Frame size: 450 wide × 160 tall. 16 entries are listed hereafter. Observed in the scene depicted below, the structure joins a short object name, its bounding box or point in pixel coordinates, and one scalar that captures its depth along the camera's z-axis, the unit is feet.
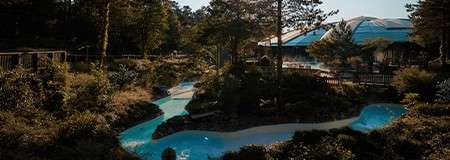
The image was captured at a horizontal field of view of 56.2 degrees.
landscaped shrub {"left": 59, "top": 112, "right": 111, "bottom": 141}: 46.62
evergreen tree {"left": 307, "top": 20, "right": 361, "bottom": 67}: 158.33
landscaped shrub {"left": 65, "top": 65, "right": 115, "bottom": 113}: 63.72
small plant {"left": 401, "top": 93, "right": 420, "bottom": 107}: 67.27
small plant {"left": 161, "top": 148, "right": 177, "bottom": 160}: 46.26
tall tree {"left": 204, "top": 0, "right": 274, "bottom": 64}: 107.51
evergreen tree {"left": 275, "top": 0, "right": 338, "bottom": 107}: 73.20
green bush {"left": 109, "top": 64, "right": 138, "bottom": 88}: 91.05
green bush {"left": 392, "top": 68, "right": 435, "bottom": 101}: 84.84
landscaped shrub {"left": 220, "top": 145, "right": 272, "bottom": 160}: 41.85
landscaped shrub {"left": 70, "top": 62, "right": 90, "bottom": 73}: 96.48
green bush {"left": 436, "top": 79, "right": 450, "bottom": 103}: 73.28
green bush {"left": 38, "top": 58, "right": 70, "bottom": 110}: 60.03
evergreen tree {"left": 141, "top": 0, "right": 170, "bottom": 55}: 153.58
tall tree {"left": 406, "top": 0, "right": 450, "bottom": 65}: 111.04
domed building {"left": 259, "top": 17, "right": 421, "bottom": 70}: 177.63
